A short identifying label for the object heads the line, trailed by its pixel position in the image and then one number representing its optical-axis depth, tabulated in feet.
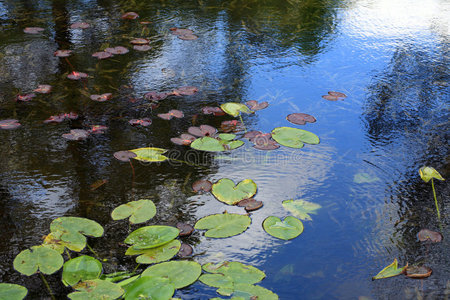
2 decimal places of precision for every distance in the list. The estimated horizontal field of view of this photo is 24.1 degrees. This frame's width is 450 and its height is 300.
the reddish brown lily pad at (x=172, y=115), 14.75
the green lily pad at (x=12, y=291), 11.68
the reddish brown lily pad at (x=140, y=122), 14.55
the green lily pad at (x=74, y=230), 12.35
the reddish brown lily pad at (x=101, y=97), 15.14
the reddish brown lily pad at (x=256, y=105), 15.12
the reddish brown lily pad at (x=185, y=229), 12.60
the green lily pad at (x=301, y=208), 12.96
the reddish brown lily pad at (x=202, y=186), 13.32
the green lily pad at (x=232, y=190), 13.14
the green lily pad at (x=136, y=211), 12.76
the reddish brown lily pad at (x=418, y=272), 12.15
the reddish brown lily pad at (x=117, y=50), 16.76
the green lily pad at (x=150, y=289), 11.65
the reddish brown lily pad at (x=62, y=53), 16.56
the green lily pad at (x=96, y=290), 11.66
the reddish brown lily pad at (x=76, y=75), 15.79
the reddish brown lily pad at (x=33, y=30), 17.53
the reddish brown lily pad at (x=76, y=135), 14.15
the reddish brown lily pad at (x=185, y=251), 12.32
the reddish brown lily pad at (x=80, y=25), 17.85
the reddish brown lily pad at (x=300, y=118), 14.74
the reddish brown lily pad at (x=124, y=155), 13.76
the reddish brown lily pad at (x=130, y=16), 19.02
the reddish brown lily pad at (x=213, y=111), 14.95
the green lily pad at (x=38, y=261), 12.01
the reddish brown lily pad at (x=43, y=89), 15.33
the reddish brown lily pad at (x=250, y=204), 13.03
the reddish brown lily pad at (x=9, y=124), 14.36
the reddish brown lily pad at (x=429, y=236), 12.62
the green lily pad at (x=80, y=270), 11.93
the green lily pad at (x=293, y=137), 14.24
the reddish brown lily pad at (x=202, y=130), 14.36
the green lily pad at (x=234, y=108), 14.96
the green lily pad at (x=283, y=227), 12.63
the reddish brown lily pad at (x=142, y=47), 16.95
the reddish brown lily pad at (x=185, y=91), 15.46
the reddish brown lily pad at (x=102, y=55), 16.56
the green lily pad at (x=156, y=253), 12.19
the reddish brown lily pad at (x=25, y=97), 15.04
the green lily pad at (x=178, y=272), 11.92
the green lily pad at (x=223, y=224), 12.61
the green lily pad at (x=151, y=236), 12.34
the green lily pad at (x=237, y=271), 12.00
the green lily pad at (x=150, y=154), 13.77
